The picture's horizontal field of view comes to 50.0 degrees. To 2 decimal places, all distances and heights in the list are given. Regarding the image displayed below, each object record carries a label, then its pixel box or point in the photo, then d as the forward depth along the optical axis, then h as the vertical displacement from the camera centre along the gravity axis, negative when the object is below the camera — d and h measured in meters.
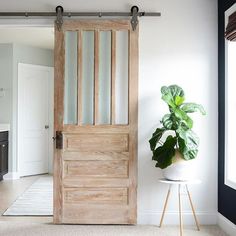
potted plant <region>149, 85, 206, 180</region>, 2.48 -0.23
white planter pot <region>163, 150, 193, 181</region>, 2.52 -0.51
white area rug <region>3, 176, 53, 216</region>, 3.13 -1.18
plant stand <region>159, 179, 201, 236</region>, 2.51 -0.74
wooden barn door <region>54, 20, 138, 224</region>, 2.78 -0.06
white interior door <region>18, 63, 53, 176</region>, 5.07 -0.05
